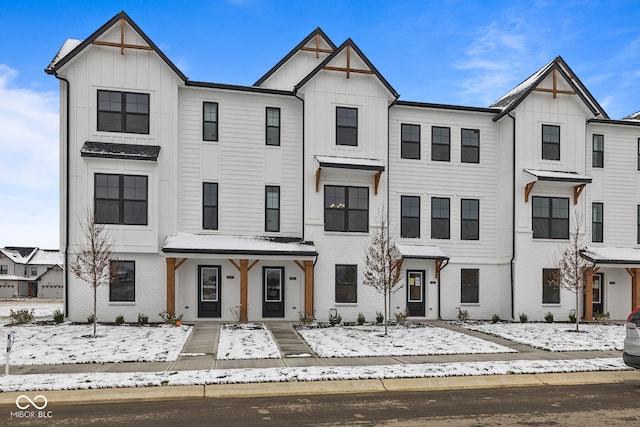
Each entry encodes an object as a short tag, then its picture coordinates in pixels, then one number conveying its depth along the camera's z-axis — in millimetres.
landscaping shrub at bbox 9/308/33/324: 21453
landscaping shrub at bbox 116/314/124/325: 21328
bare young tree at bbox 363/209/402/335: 20281
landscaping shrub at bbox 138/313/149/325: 21489
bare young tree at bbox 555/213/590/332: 22219
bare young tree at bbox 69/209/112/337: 19097
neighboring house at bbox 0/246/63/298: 72938
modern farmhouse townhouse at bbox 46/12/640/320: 22062
